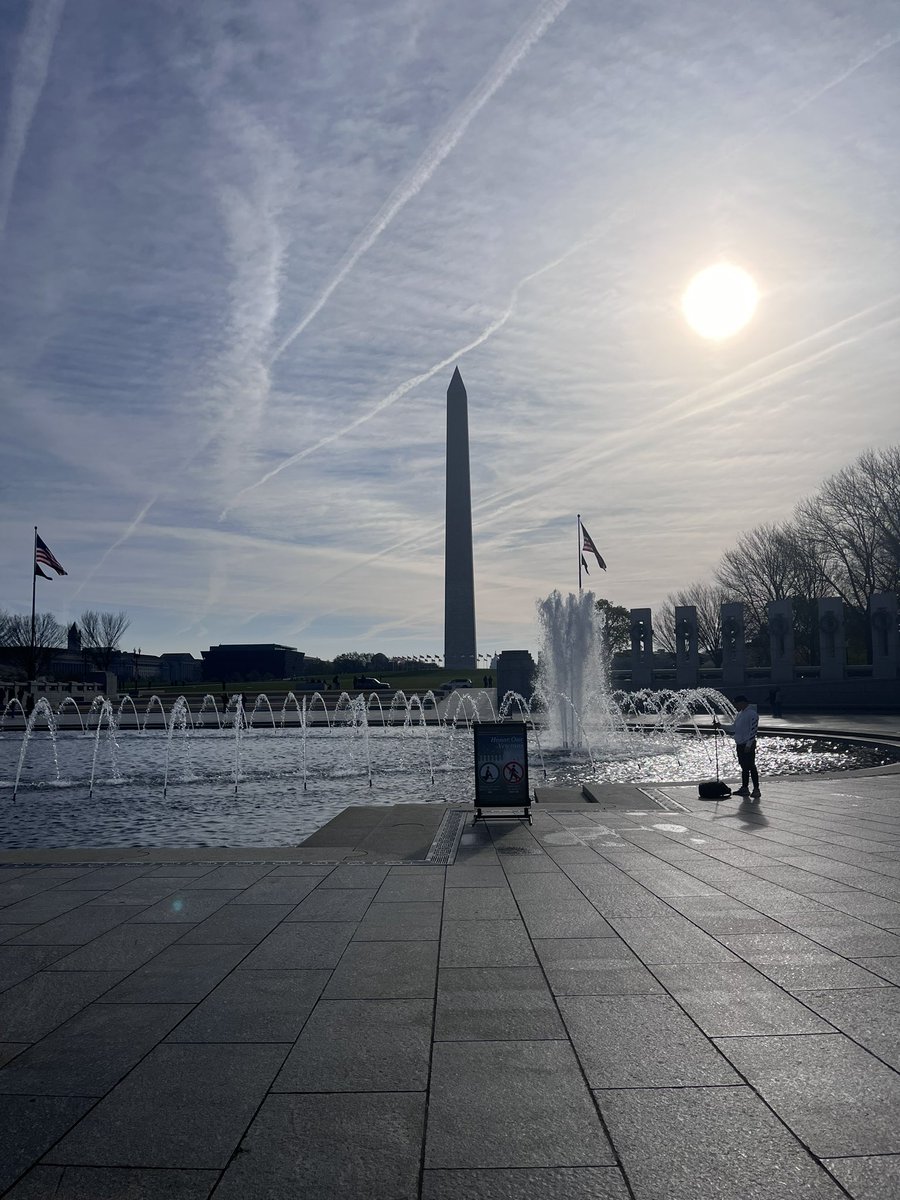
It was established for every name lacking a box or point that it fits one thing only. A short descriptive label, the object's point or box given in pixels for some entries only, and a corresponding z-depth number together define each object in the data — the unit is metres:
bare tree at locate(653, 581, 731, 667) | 77.38
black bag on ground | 13.98
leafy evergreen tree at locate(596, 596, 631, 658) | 85.88
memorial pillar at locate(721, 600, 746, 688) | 49.31
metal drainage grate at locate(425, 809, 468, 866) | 9.73
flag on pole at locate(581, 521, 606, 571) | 44.75
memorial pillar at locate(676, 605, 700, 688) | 51.66
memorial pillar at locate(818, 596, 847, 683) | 46.47
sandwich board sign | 12.04
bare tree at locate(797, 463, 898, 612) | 52.72
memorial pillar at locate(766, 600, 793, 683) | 48.00
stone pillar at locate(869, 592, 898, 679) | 45.25
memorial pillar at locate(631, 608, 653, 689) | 53.28
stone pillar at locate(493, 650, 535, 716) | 41.88
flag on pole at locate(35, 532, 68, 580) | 41.81
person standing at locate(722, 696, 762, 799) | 14.22
